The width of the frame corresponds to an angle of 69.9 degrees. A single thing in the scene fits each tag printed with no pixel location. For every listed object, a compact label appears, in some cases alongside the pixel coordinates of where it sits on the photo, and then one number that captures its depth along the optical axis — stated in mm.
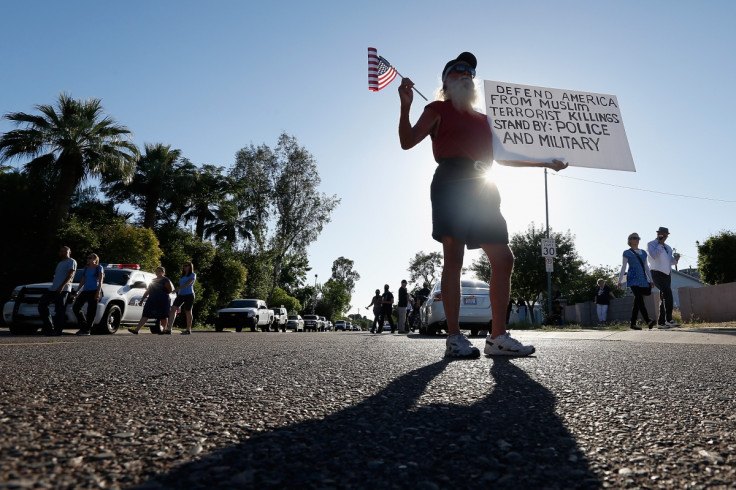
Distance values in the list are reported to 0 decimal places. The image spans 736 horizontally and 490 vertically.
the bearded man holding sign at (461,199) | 3645
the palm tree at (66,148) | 21500
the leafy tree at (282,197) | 33906
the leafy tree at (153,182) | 28016
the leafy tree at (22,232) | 21078
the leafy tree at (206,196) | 31473
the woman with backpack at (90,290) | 10414
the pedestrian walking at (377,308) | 18688
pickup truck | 21531
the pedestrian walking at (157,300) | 11633
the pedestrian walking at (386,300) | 18203
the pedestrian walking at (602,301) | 18031
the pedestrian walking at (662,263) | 9859
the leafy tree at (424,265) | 72812
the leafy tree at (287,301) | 57419
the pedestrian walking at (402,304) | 16859
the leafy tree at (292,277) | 60625
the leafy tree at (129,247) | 22891
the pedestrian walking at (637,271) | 9750
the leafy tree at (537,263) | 36062
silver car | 11484
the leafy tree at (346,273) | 85125
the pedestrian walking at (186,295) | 11820
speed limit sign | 19812
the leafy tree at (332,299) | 83125
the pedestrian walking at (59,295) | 9961
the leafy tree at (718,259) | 21641
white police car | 11281
